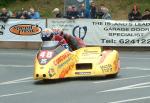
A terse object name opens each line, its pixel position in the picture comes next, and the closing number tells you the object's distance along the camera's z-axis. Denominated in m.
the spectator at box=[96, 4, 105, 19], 28.95
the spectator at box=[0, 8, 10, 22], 30.05
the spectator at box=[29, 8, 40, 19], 30.14
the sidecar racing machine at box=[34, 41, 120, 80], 17.84
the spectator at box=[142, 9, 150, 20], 27.83
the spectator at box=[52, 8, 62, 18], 29.73
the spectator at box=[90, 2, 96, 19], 29.47
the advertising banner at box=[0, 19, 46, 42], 29.52
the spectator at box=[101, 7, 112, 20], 28.62
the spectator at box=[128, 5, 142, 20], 27.80
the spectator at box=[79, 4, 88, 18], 29.23
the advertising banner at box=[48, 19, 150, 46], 27.72
